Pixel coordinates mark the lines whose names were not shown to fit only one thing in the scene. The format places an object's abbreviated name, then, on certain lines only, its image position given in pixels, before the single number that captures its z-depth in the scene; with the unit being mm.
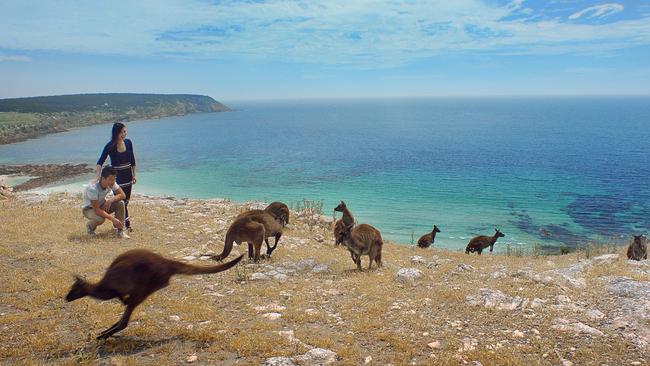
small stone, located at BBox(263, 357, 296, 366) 5159
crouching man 10711
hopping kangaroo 5461
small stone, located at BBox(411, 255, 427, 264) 12102
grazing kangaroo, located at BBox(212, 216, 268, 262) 9375
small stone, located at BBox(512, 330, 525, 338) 6023
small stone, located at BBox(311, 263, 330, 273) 9977
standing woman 10969
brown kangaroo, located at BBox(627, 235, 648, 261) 14070
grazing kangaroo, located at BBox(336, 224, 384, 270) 10099
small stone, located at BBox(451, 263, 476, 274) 10070
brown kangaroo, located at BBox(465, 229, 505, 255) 18156
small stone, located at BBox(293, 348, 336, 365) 5270
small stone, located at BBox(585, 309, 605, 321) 6570
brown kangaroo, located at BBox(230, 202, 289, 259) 10047
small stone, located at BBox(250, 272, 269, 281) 9011
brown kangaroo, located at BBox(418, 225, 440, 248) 18336
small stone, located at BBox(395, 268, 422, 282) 9047
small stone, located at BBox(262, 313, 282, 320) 6789
